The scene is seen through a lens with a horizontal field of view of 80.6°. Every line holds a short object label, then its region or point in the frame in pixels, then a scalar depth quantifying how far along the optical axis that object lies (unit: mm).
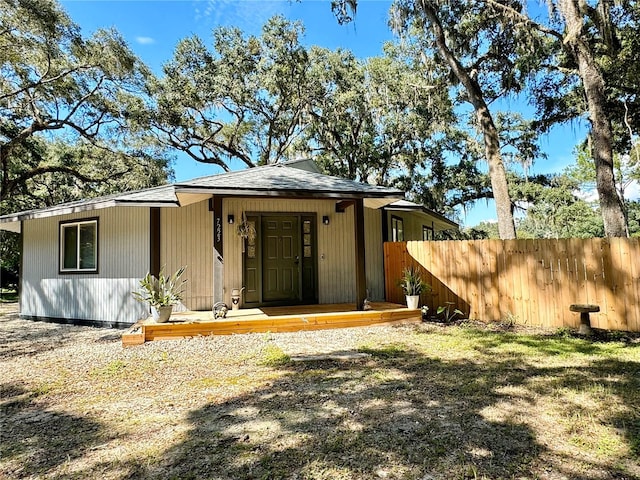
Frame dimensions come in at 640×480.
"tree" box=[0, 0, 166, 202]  10414
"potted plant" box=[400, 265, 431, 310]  7152
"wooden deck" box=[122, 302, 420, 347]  5730
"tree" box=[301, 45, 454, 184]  15445
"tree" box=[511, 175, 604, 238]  18812
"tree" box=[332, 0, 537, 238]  9484
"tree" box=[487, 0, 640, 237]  7246
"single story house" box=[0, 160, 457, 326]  6941
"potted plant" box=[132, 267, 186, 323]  5895
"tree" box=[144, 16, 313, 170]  14969
